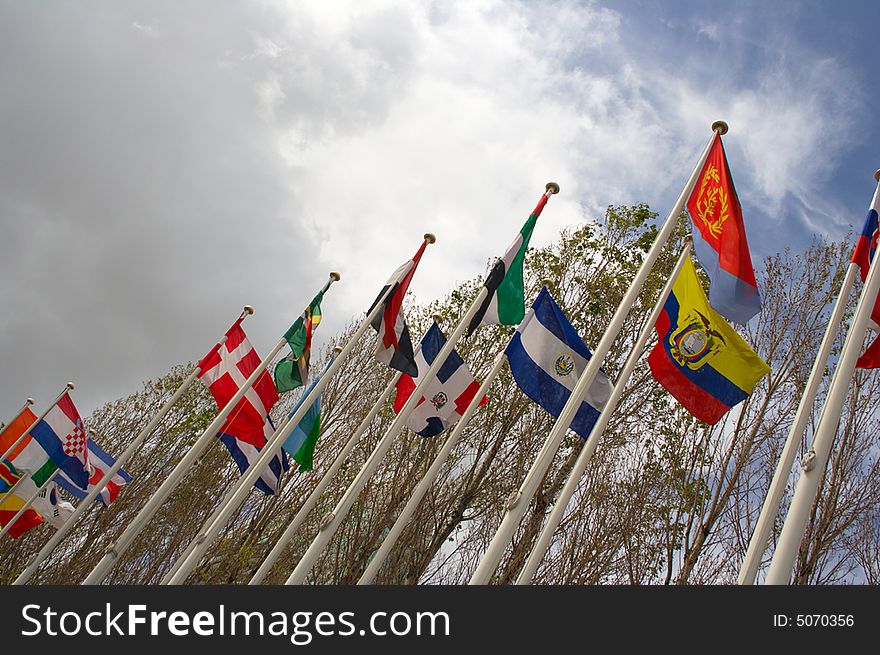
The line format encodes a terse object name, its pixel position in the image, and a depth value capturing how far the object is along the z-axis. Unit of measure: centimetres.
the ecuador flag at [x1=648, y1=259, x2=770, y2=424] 645
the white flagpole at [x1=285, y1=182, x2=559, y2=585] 725
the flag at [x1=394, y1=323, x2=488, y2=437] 909
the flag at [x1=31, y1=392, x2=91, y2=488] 1265
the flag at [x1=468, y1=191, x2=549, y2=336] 876
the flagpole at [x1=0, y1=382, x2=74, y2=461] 1300
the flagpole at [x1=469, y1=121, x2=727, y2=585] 547
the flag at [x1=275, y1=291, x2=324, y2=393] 980
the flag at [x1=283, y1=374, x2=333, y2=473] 964
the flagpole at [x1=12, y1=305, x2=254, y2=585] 1065
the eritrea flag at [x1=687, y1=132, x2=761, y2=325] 634
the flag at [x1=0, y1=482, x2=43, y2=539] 1420
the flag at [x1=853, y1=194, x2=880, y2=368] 626
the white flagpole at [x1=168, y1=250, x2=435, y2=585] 813
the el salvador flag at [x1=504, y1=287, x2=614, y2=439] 708
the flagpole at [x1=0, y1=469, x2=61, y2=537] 1350
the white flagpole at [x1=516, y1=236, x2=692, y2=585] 569
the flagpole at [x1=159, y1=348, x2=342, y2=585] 815
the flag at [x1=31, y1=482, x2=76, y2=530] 1445
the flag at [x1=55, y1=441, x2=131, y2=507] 1398
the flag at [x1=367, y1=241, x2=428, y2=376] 915
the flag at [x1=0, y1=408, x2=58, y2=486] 1345
